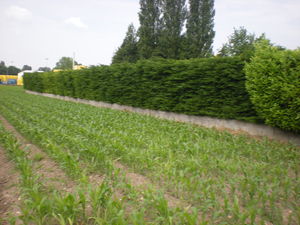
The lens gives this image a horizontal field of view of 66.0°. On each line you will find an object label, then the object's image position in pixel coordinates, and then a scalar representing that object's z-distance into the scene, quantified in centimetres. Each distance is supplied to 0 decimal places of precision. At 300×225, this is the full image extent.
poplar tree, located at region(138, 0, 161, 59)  3322
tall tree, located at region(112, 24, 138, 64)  3844
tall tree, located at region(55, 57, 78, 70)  12148
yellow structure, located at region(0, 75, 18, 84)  7156
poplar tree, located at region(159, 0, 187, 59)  3158
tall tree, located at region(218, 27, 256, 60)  1869
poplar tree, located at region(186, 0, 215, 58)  3141
